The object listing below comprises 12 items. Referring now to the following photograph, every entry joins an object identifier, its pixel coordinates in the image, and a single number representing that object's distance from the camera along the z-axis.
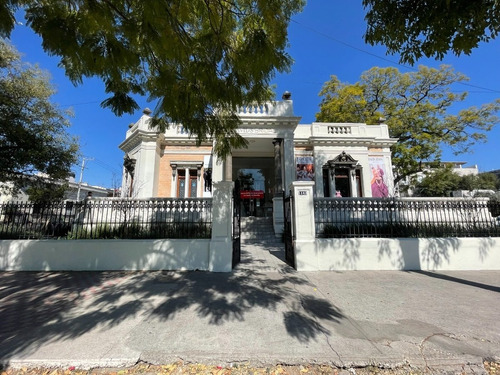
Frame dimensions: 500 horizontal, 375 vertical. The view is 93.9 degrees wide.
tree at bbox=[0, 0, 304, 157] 3.15
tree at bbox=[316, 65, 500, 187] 17.45
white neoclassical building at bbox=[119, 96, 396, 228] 15.12
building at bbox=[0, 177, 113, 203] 36.34
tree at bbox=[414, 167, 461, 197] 20.11
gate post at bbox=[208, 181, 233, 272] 6.51
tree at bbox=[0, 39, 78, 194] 8.65
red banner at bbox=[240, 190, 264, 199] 17.72
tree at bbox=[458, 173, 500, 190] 37.33
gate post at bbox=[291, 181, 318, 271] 6.60
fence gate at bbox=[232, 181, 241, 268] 7.06
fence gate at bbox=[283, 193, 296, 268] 7.12
